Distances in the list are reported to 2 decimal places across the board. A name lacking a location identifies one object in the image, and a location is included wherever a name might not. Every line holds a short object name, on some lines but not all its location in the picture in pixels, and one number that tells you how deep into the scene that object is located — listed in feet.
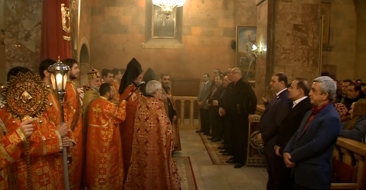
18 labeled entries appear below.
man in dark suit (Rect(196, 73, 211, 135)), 31.22
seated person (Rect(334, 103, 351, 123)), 17.31
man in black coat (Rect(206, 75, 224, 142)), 27.66
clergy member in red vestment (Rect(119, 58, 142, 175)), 15.55
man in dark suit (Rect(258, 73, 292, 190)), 13.89
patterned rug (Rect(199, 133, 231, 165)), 21.83
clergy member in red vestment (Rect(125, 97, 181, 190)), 14.05
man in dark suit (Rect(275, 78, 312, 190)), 12.56
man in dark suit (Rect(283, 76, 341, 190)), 9.95
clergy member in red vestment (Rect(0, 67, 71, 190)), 7.64
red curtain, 15.92
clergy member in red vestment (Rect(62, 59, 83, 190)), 12.70
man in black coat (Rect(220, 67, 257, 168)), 20.04
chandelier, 38.14
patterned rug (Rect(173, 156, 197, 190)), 17.03
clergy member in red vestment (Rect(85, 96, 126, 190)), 14.39
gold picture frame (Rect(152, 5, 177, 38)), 44.47
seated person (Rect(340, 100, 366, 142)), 13.24
